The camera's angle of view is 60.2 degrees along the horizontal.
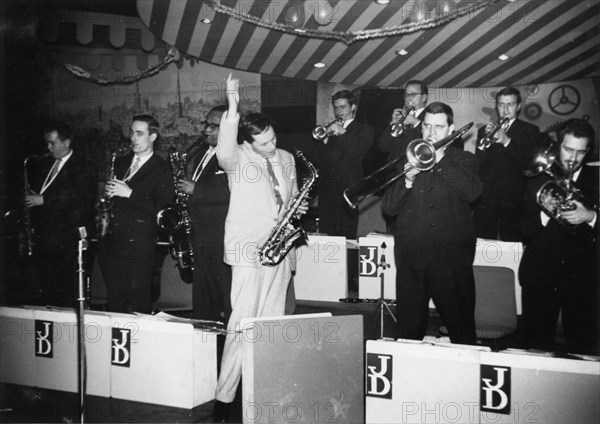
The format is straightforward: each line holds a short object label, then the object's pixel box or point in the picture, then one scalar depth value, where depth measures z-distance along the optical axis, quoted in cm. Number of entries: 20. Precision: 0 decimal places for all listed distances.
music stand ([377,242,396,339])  465
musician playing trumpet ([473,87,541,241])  511
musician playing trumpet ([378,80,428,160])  571
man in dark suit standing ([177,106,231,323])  404
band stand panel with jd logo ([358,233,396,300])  491
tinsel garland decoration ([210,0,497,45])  593
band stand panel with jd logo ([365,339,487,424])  272
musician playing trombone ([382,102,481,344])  347
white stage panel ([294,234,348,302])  513
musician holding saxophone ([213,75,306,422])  328
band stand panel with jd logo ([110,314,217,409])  329
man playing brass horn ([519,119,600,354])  344
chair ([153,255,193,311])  426
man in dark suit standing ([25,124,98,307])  432
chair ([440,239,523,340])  362
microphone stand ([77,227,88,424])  300
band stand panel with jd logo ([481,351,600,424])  251
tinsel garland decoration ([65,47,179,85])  764
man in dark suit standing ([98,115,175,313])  424
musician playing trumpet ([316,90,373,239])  625
